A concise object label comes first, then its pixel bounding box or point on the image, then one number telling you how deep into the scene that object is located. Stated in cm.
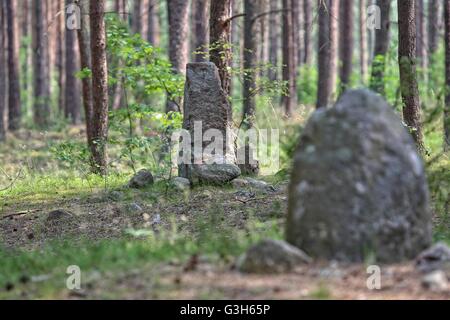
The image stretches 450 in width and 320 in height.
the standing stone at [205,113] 1287
